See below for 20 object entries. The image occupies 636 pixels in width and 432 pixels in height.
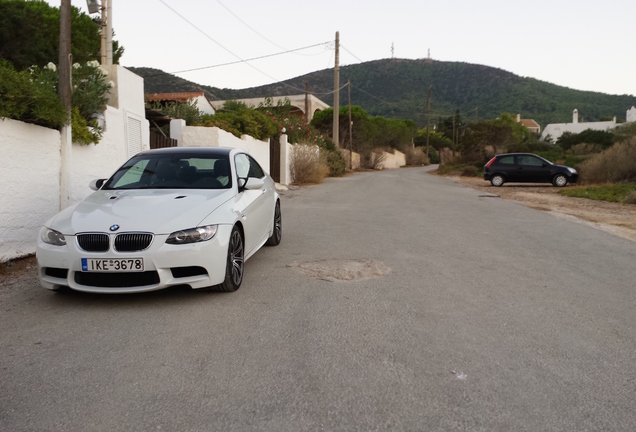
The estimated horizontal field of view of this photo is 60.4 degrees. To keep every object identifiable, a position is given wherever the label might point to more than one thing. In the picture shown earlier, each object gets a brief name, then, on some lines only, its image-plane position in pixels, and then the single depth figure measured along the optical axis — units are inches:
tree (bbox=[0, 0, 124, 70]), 1034.7
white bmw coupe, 196.7
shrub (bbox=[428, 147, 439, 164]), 3513.8
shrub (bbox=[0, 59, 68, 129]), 275.9
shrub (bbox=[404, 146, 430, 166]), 3046.3
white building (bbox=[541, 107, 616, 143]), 2967.5
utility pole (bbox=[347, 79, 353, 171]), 1967.0
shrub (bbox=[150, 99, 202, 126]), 749.3
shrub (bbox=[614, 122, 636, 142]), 1253.2
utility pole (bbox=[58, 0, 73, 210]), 337.7
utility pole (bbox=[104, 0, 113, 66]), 740.6
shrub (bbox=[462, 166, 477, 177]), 1417.3
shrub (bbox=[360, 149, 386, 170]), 2164.1
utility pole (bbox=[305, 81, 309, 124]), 1980.7
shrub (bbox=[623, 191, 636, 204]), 631.3
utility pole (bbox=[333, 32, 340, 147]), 1582.2
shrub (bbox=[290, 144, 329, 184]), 1024.9
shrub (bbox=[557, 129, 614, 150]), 1654.0
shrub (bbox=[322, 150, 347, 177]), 1357.0
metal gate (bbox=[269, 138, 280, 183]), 927.7
